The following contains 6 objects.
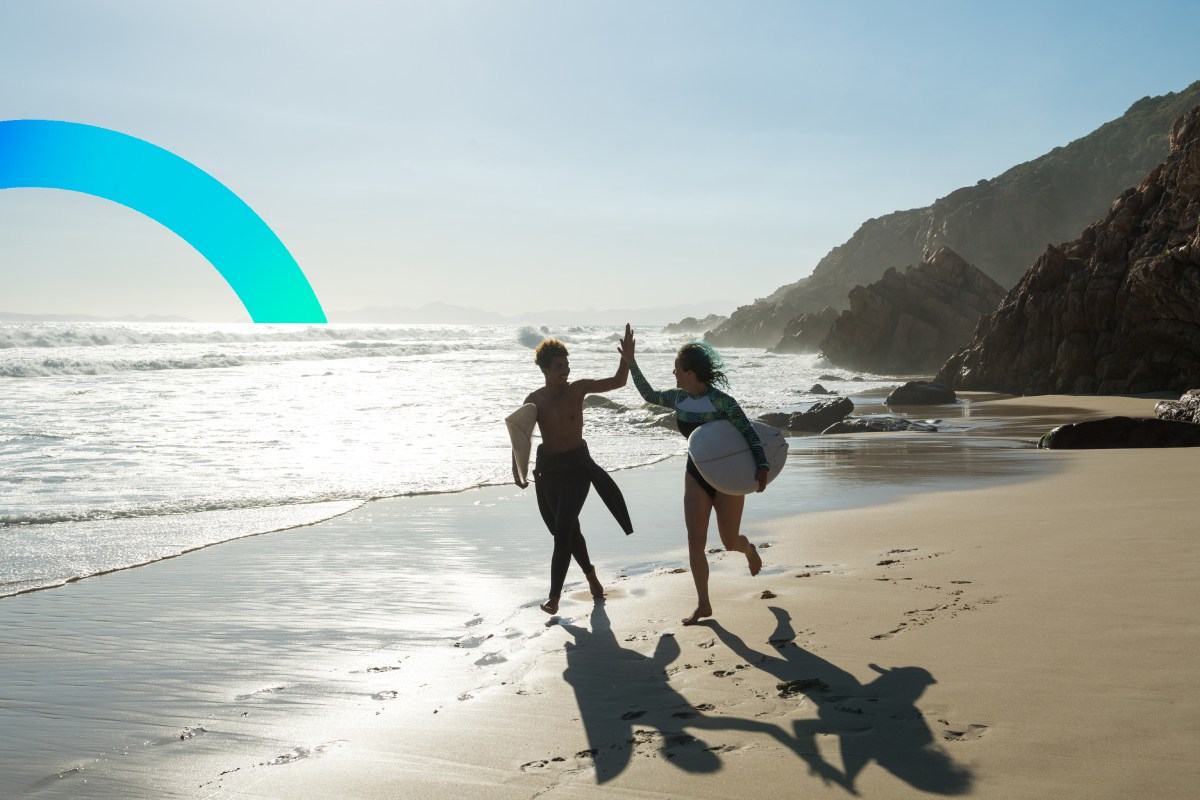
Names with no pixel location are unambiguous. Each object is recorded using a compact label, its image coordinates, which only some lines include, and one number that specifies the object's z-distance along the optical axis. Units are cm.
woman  530
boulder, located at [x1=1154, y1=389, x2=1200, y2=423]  1363
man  604
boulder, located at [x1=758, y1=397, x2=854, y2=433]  1852
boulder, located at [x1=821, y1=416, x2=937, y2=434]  1738
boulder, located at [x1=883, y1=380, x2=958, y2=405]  2380
